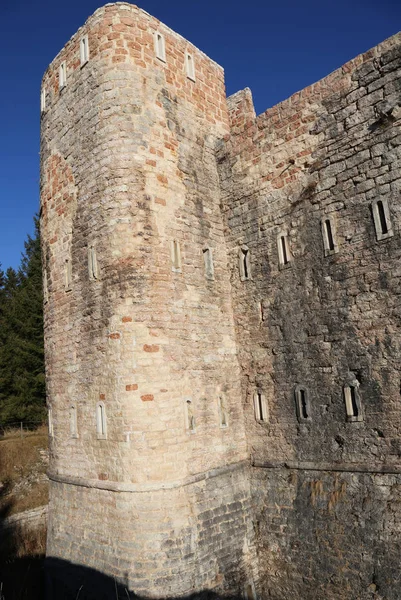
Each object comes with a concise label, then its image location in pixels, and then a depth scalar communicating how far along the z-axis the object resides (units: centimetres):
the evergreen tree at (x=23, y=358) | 2020
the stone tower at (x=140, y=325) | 741
